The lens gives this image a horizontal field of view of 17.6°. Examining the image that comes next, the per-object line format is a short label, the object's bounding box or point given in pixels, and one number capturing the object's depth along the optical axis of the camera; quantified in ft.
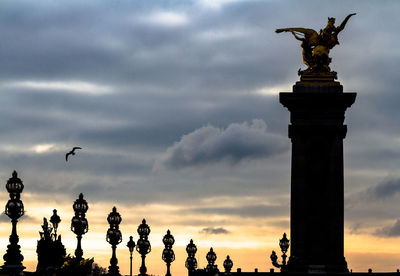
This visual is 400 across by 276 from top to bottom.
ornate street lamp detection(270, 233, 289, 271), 360.48
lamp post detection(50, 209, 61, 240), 266.14
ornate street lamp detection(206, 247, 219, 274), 407.44
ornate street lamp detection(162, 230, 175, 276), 334.24
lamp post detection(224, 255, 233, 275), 442.91
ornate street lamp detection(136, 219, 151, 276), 309.63
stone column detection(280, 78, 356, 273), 279.28
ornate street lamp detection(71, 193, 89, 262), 260.01
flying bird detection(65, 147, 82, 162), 285.43
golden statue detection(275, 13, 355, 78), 289.33
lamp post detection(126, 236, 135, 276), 344.08
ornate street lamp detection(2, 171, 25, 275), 209.56
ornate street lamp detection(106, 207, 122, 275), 281.74
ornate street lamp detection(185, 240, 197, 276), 375.66
